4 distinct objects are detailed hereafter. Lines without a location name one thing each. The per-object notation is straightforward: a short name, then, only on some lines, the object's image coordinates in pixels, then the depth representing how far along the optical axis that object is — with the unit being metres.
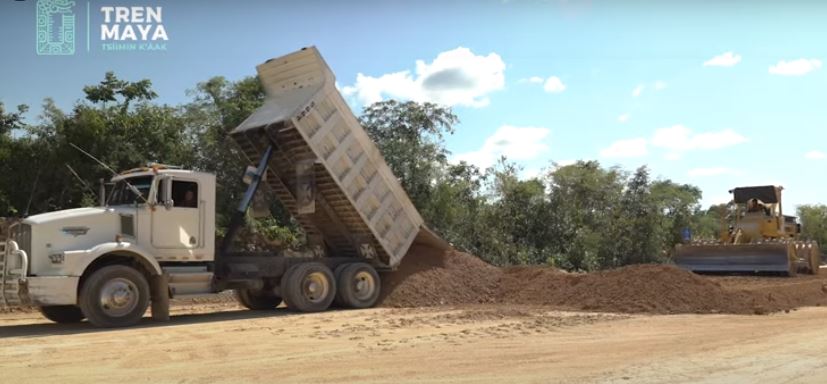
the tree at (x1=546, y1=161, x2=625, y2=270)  23.59
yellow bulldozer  20.86
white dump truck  10.48
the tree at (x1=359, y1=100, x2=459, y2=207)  24.62
